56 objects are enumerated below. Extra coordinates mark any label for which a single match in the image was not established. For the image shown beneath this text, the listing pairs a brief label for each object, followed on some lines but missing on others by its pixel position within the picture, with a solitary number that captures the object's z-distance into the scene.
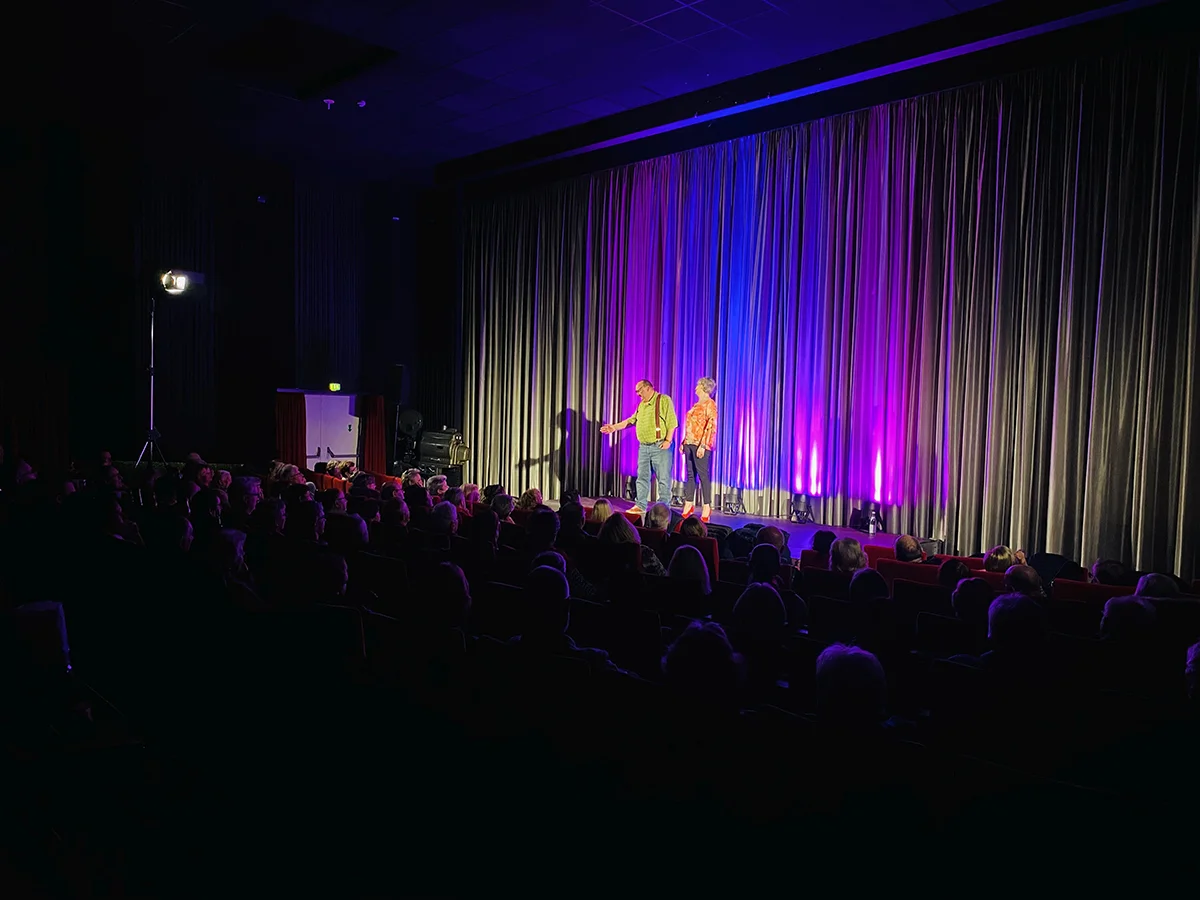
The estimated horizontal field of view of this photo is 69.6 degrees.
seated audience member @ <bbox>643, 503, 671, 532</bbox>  7.17
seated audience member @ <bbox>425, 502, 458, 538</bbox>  6.12
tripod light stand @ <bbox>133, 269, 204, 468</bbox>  12.48
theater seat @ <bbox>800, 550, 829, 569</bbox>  5.95
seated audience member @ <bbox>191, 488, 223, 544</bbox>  5.36
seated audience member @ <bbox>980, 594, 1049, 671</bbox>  3.16
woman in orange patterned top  10.59
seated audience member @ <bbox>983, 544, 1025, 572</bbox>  5.34
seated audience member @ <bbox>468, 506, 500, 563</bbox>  5.68
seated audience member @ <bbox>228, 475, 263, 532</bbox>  6.75
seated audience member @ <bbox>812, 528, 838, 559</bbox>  6.50
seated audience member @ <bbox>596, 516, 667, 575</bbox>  5.53
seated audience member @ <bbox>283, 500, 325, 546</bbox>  6.10
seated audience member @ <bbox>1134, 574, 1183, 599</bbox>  4.38
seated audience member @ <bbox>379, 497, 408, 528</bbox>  6.41
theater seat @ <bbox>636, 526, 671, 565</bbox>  6.23
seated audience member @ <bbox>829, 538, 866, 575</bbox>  5.20
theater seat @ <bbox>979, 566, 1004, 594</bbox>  4.66
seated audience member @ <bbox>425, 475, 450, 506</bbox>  8.49
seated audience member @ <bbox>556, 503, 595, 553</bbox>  5.73
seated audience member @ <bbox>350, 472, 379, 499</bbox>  8.23
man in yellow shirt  10.70
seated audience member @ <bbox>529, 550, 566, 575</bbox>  4.43
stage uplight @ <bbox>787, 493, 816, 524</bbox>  10.63
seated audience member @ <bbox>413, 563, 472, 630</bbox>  4.07
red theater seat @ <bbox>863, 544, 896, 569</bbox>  6.17
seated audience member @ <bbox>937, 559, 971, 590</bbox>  5.05
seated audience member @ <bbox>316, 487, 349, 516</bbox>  6.98
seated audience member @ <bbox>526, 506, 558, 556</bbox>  5.44
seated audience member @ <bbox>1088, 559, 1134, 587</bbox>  5.10
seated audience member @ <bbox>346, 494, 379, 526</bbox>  6.96
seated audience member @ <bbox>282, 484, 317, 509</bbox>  6.83
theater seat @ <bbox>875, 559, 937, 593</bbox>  5.37
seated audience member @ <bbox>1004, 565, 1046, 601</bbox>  4.38
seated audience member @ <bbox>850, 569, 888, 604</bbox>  4.38
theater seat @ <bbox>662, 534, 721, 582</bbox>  5.77
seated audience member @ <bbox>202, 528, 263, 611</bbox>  3.72
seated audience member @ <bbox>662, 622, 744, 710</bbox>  2.75
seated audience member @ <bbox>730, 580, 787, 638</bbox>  3.57
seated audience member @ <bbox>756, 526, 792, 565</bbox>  5.79
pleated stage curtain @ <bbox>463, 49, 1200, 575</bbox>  7.70
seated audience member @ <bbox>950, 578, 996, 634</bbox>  4.09
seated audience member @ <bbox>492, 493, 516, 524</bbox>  7.03
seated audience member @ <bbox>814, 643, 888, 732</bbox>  2.38
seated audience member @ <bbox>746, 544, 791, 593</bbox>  5.14
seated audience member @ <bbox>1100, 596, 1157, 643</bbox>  3.66
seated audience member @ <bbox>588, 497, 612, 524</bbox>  6.88
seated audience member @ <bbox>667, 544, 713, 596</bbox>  4.99
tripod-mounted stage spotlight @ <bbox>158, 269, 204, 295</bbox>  12.53
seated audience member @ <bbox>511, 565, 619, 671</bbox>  3.41
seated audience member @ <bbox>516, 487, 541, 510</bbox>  7.55
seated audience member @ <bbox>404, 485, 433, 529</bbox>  6.74
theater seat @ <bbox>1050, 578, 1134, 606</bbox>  4.75
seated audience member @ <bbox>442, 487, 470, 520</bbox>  7.73
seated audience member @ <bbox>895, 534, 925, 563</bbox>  5.80
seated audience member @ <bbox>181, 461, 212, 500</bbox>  7.28
